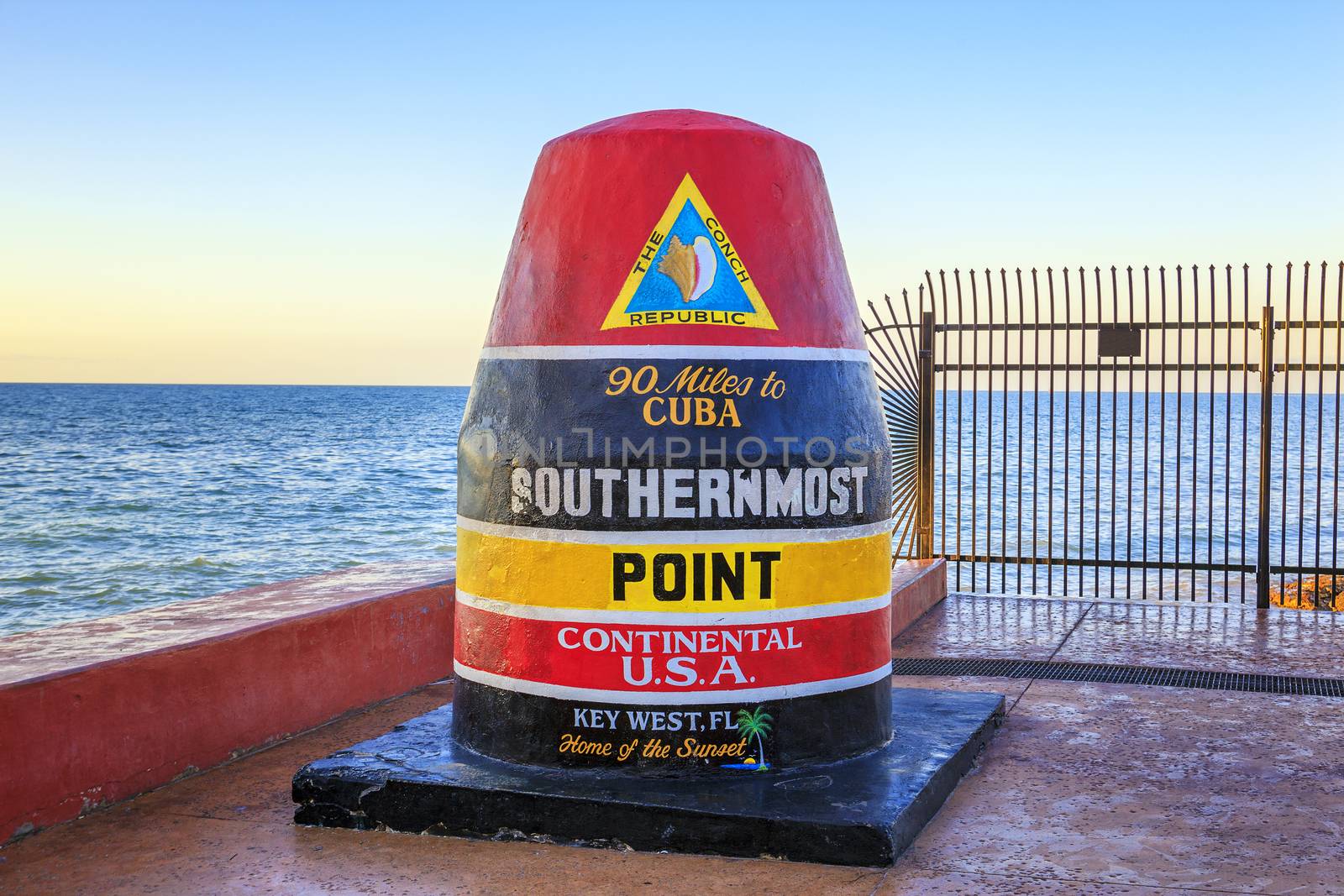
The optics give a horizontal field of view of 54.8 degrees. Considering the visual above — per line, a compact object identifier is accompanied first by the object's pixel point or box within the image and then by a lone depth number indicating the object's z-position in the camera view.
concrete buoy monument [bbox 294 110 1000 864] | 4.70
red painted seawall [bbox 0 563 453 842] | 4.55
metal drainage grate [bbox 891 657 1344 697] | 7.16
